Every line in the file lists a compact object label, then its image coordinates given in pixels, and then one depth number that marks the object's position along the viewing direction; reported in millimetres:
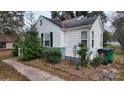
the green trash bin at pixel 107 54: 3409
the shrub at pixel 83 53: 3164
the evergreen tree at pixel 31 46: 4052
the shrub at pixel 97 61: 3247
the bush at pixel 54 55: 3562
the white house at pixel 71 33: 3312
